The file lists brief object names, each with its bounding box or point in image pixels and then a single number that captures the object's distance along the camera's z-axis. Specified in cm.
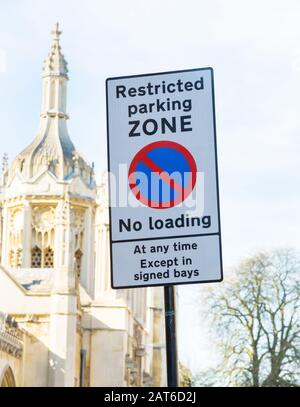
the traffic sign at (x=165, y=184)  436
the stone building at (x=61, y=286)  3856
